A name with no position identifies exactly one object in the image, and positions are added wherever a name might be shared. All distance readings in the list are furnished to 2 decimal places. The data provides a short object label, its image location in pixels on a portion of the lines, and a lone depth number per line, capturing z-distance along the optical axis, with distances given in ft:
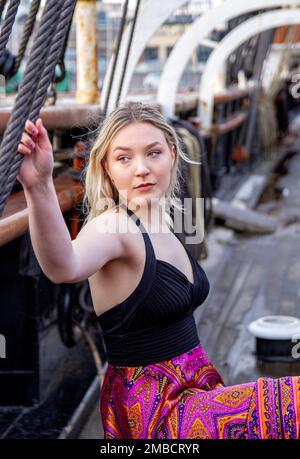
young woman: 6.40
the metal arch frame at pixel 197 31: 21.45
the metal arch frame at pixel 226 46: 27.07
